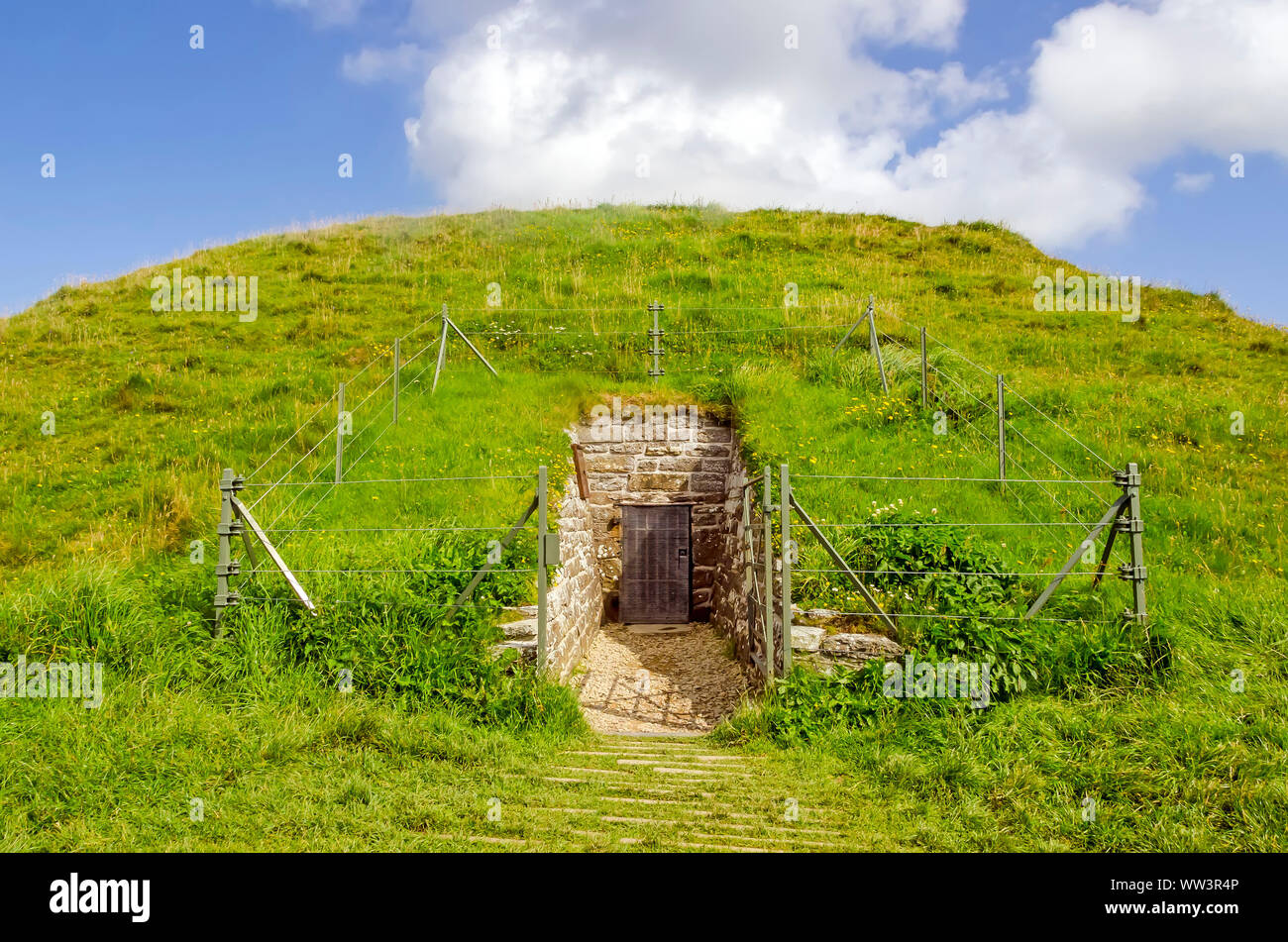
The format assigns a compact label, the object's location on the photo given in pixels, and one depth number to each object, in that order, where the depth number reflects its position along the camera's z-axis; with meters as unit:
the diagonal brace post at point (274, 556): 6.93
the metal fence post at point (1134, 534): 6.70
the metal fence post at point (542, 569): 6.90
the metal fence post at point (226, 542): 6.90
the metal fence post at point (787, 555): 6.96
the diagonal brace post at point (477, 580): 6.86
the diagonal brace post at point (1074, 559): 6.80
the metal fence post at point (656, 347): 13.72
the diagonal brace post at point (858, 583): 6.95
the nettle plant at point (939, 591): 6.65
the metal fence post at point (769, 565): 7.23
